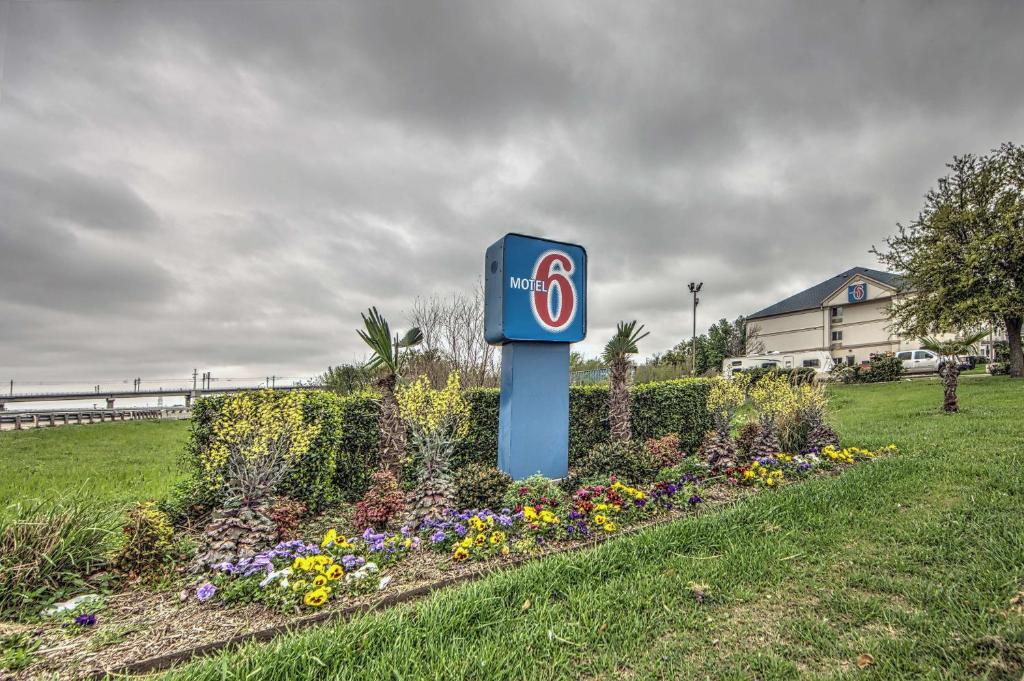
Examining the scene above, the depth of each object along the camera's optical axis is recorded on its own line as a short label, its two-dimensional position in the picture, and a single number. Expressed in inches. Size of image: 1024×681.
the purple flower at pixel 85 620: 99.8
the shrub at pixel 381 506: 157.2
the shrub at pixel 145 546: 123.7
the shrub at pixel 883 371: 878.4
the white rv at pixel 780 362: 1085.8
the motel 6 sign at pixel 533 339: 225.0
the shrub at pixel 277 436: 164.9
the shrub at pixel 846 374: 906.1
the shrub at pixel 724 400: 243.2
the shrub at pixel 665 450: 242.2
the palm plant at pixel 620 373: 267.6
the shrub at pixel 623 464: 212.4
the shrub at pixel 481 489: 174.4
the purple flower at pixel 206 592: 106.7
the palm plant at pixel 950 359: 424.2
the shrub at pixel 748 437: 261.6
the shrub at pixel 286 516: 147.5
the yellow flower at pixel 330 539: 132.4
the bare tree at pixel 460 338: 475.8
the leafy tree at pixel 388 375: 203.5
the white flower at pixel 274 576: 109.7
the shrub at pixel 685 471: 212.5
